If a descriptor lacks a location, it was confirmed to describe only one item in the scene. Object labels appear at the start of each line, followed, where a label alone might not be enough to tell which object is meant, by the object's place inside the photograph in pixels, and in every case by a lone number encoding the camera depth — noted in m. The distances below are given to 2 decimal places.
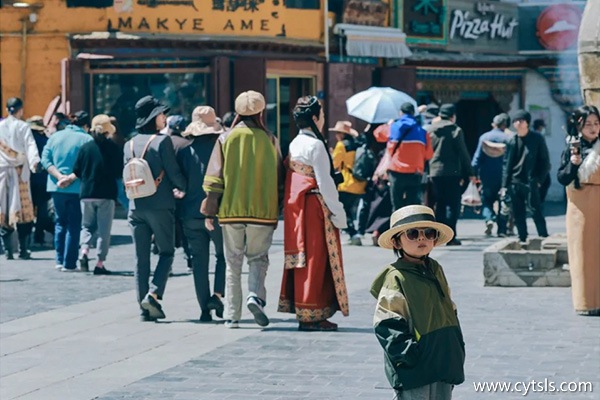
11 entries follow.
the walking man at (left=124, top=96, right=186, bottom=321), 13.02
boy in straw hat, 6.58
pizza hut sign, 33.25
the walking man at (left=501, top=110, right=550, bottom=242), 19.06
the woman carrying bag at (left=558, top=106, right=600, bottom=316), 13.04
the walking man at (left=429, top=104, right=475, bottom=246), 20.09
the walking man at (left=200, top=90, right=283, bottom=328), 12.44
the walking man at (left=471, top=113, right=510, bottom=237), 22.16
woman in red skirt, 12.23
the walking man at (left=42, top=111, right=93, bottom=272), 17.27
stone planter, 15.16
